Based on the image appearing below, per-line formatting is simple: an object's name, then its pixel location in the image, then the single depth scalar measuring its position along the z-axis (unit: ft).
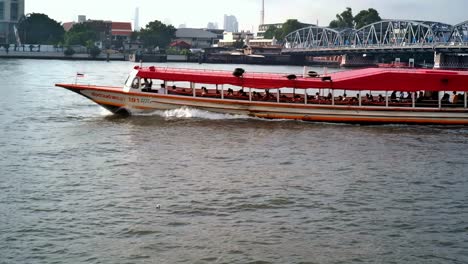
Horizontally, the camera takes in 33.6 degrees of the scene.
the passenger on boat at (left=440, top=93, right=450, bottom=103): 114.42
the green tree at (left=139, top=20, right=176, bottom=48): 560.20
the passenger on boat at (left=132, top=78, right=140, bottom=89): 115.65
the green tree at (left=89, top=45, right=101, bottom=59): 486.79
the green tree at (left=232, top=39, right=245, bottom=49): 634.88
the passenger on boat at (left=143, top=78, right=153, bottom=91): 117.70
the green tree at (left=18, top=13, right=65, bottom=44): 510.99
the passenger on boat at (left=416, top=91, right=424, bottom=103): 113.70
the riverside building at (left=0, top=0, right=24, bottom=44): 522.06
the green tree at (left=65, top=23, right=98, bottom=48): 510.17
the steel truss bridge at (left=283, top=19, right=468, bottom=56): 376.23
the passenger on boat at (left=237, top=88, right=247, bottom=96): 117.08
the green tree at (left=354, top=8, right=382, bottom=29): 637.71
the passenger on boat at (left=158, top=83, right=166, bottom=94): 116.09
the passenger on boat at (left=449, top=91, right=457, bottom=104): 113.58
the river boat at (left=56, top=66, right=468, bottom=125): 112.27
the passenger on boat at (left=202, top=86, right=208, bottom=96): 116.61
